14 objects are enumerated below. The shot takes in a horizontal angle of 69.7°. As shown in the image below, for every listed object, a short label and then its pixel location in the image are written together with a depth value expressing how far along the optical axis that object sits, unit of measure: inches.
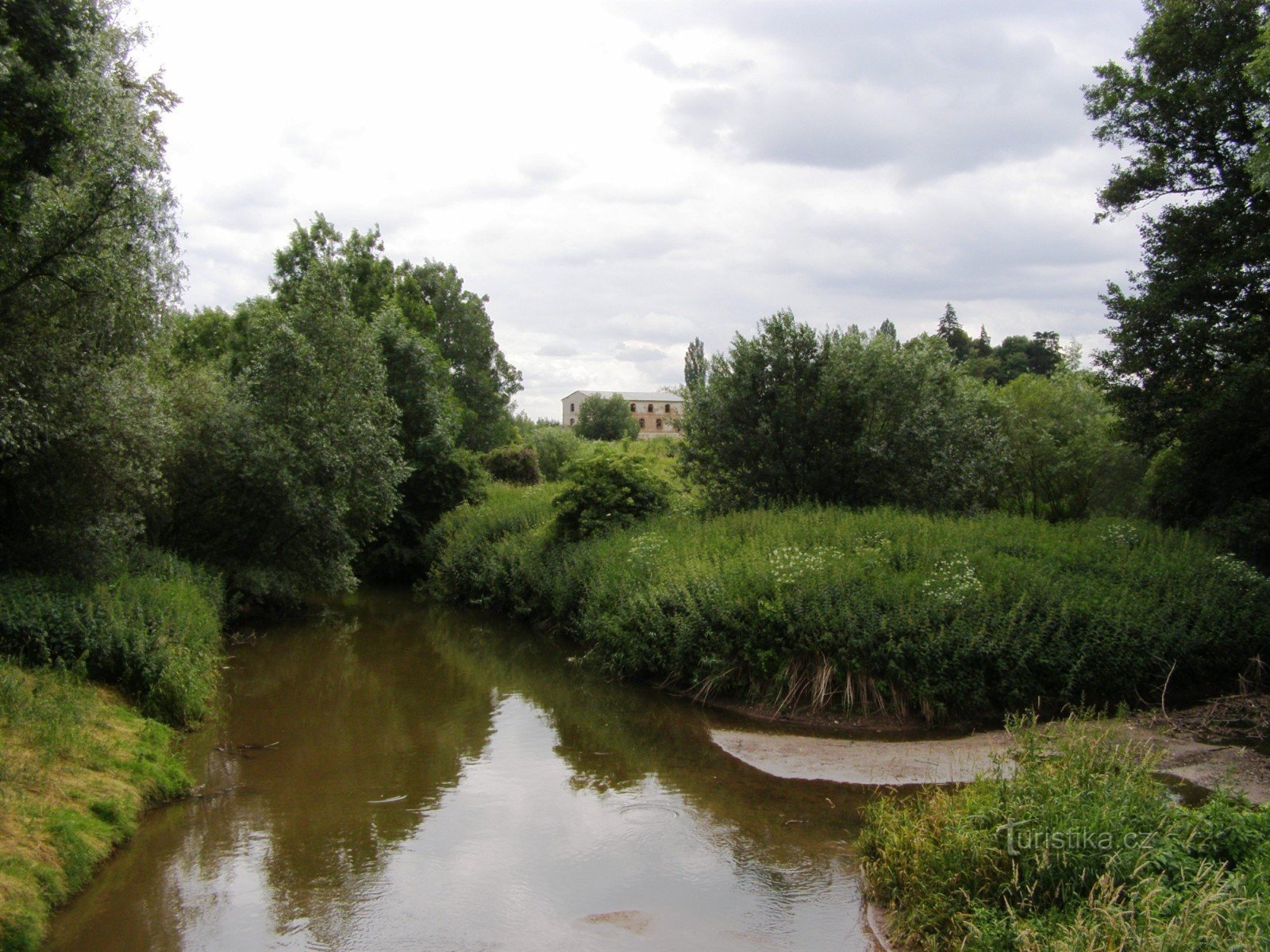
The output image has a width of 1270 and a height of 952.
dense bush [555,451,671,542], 896.3
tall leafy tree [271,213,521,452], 1508.4
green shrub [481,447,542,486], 1448.1
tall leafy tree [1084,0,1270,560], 716.7
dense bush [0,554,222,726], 465.7
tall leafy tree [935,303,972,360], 3142.2
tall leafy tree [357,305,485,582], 1235.2
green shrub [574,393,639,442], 3838.6
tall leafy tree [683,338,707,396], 956.0
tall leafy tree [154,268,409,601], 807.1
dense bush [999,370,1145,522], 1040.8
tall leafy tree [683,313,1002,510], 851.4
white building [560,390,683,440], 4921.3
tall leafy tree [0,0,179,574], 405.1
